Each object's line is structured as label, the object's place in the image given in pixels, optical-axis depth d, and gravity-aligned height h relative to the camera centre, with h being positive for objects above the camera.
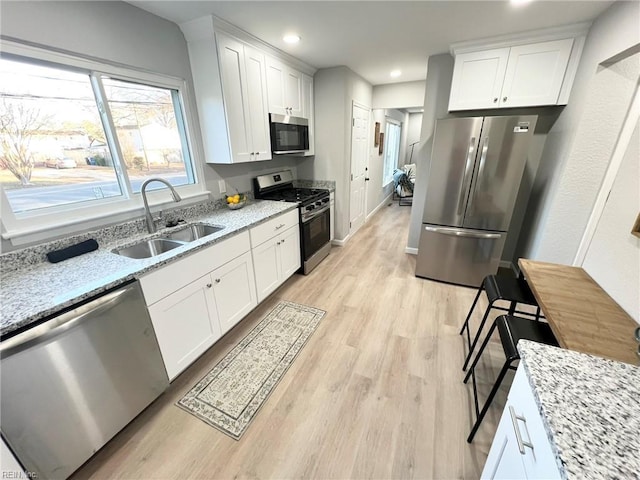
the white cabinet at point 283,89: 2.75 +0.67
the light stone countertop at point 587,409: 0.56 -0.66
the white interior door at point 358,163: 3.95 -0.22
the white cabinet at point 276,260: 2.43 -1.09
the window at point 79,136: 1.46 +0.09
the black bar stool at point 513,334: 1.25 -0.95
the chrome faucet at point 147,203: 1.87 -0.38
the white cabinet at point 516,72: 2.33 +0.71
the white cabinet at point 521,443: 0.66 -0.84
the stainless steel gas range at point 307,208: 3.04 -0.69
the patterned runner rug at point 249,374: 1.60 -1.55
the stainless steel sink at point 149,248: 1.84 -0.70
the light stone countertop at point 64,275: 1.09 -0.63
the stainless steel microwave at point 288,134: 2.90 +0.19
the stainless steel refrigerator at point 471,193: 2.42 -0.43
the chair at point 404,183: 6.76 -0.85
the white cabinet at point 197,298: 1.55 -0.99
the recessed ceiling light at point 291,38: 2.39 +1.01
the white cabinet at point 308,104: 3.35 +0.59
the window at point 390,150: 6.09 -0.02
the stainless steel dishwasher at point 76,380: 1.04 -1.03
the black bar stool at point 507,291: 1.72 -0.94
